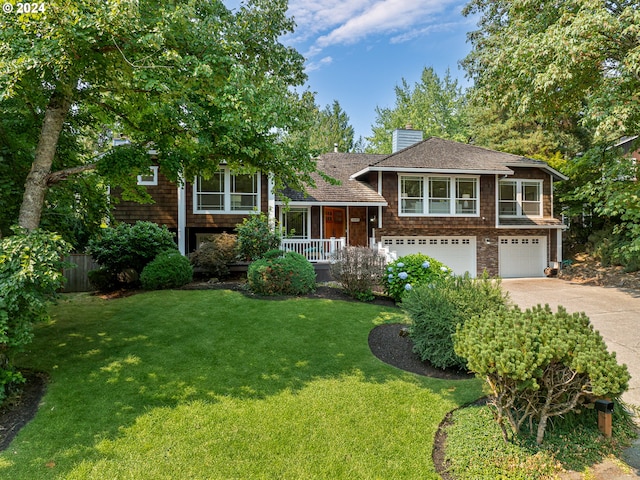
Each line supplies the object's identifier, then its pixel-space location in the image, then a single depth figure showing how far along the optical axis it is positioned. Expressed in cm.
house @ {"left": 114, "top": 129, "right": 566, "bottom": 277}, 1445
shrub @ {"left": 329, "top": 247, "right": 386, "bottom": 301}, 941
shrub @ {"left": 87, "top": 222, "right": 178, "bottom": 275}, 1023
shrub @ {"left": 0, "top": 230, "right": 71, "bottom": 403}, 409
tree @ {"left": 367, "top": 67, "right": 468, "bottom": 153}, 3319
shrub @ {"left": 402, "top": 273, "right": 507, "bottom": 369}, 532
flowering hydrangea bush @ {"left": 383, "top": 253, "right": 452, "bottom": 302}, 923
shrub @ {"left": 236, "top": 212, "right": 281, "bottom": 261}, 1168
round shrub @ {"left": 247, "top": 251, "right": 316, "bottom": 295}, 931
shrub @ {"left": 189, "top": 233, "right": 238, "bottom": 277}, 1107
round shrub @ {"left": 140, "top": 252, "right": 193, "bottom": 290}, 980
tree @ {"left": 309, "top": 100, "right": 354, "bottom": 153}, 3578
